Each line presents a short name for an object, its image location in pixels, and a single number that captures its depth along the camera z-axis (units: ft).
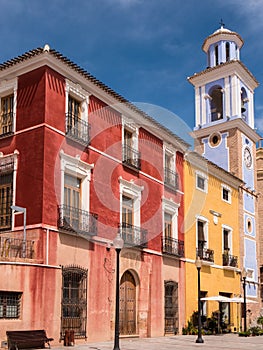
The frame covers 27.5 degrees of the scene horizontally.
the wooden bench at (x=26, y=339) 50.52
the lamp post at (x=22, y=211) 56.75
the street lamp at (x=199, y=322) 67.92
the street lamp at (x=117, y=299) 48.59
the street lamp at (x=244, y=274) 95.76
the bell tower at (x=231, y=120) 115.44
